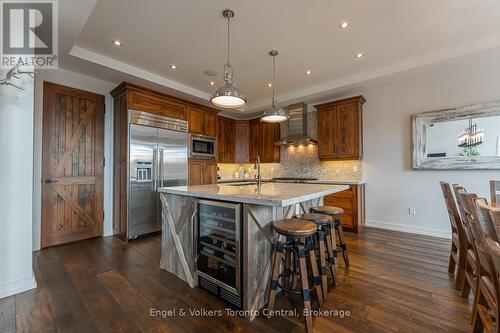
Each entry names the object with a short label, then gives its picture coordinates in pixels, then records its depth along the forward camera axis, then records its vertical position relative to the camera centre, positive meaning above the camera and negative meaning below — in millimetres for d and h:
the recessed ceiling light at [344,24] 2527 +1725
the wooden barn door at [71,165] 3271 +68
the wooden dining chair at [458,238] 2035 -680
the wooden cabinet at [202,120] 4609 +1091
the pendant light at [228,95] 2314 +826
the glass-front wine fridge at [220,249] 1810 -749
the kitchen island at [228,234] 1744 -639
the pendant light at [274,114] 3083 +787
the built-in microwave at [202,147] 4609 +495
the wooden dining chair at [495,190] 2325 -251
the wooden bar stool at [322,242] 1912 -725
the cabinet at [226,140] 5910 +811
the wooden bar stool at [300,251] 1562 -666
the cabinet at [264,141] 5875 +791
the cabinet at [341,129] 4277 +822
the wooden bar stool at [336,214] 2355 -502
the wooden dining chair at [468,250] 1228 -671
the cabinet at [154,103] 3639 +1222
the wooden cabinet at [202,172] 4625 -76
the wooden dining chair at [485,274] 987 -610
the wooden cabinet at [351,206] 3939 -714
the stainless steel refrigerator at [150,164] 3590 +84
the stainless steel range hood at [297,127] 5098 +1024
